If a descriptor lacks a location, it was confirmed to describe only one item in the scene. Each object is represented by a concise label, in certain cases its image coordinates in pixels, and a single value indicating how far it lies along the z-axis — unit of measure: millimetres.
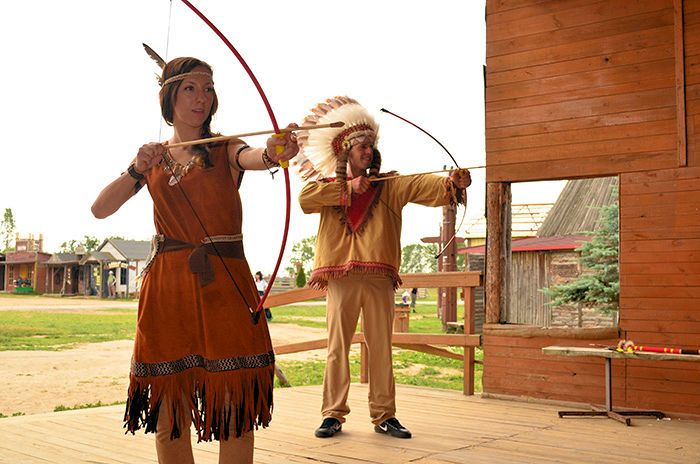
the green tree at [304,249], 37656
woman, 2006
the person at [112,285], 35312
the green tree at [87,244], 37584
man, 3518
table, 3934
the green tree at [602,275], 8828
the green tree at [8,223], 45734
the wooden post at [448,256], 12624
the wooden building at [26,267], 37281
